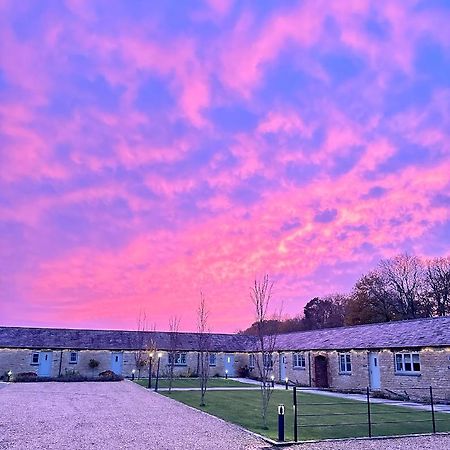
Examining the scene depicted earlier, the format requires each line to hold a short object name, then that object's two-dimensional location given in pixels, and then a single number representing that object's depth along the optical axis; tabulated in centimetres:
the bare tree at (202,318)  2562
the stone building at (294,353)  2325
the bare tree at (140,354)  4047
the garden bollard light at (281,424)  1150
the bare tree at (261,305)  1440
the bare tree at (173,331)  3616
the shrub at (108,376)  3546
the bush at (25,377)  3391
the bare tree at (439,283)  5247
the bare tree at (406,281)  5462
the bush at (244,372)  4362
